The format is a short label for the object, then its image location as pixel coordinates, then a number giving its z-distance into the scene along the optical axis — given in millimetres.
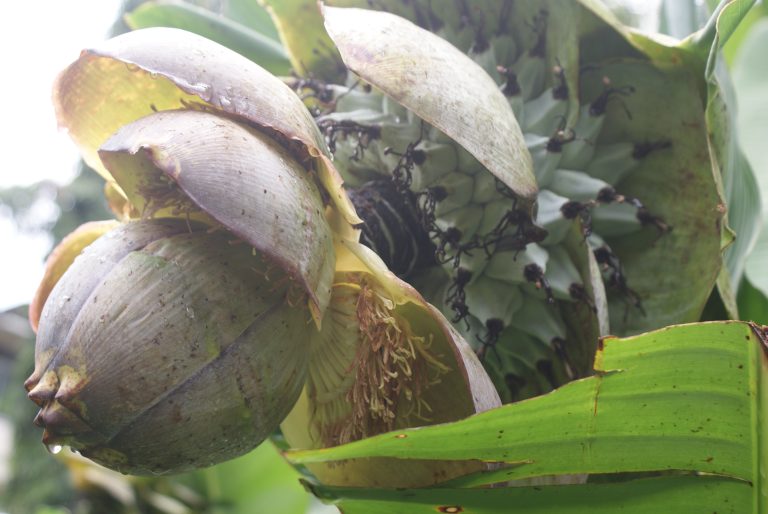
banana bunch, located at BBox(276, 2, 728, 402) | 680
